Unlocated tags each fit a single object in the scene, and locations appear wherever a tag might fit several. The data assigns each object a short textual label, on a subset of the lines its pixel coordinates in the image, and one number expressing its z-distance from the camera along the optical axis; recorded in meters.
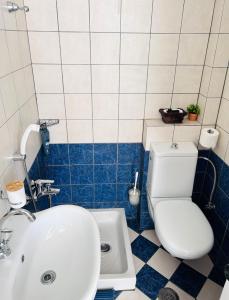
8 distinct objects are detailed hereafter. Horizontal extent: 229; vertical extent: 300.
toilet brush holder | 2.01
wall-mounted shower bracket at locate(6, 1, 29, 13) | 1.18
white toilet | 1.45
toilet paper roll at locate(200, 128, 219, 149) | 1.68
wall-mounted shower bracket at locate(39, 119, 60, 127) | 1.69
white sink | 0.95
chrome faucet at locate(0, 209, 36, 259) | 0.98
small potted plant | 1.81
